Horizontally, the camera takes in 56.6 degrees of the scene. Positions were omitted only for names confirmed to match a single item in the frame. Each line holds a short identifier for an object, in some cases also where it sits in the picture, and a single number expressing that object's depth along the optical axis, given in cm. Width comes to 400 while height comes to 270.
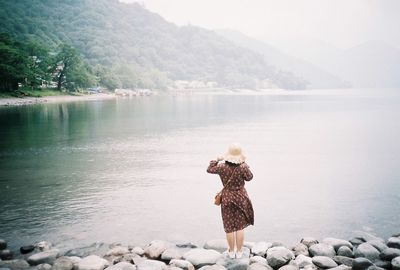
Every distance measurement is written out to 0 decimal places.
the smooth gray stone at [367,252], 813
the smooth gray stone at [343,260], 798
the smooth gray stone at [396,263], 739
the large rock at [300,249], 858
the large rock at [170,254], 826
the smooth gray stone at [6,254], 868
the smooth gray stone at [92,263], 769
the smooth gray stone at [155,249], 850
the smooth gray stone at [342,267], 751
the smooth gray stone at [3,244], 930
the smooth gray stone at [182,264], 766
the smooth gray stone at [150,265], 750
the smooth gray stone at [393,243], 873
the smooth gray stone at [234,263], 748
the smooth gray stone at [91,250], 900
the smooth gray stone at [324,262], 775
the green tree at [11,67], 6938
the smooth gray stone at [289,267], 746
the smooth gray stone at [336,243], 883
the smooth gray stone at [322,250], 841
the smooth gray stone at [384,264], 766
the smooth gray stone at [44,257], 824
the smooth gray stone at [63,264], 780
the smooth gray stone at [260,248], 842
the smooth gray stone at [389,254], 791
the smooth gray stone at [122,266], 752
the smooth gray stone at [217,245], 887
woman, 739
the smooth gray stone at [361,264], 744
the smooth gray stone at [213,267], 731
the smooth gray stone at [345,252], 838
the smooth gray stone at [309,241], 914
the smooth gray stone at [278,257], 783
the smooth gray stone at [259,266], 742
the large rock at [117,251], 880
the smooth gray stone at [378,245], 851
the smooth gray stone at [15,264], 793
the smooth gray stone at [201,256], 786
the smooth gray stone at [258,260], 791
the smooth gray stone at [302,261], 786
